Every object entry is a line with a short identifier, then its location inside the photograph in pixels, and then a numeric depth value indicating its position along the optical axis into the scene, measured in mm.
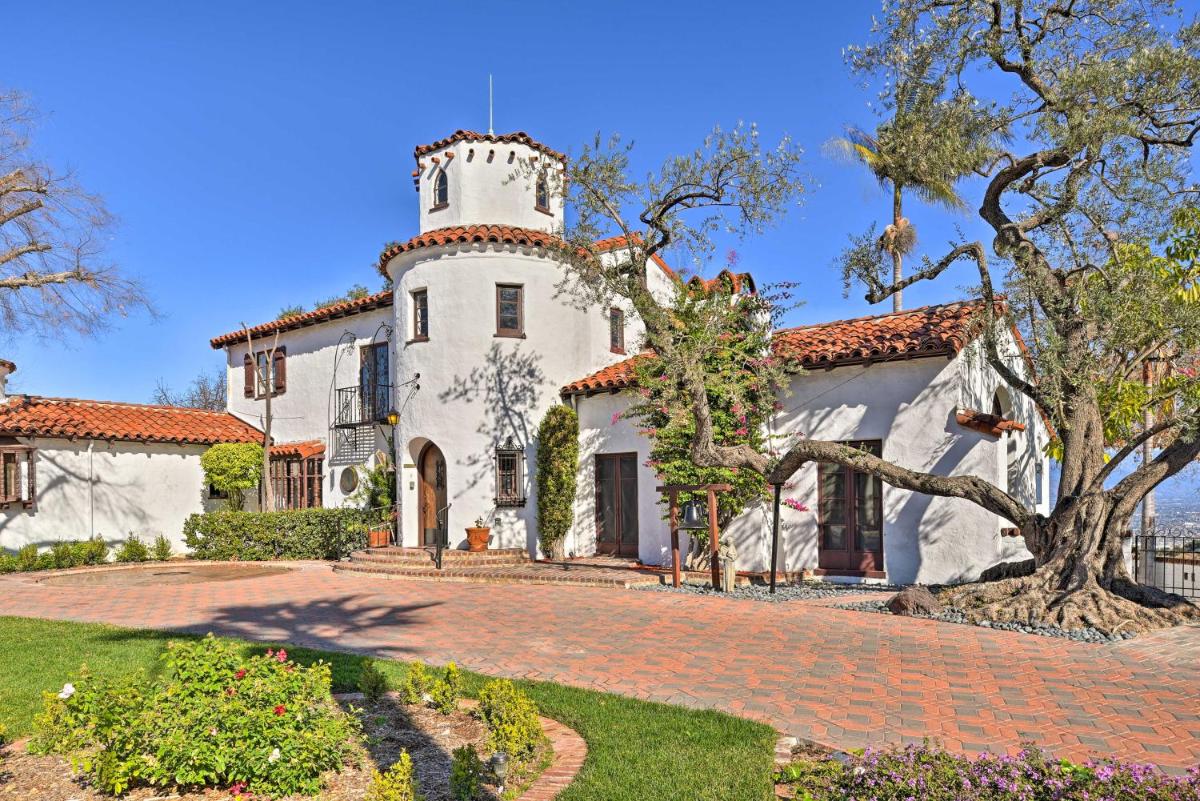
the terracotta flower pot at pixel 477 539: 16828
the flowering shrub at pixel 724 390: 13648
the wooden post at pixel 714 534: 12641
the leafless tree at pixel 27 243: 18734
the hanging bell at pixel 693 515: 14344
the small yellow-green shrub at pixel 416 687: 6227
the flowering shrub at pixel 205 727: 4430
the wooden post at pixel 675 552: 13094
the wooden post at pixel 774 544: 11579
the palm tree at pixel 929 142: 10844
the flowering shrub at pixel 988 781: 3848
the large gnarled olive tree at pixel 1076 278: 9695
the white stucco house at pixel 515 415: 12758
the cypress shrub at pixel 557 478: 16609
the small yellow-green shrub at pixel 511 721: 4723
